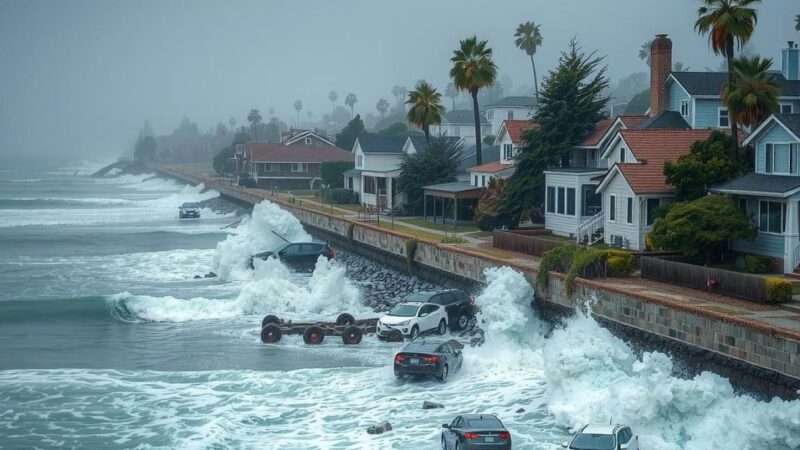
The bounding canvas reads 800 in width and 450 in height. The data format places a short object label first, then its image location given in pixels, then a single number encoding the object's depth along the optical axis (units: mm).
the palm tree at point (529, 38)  116875
